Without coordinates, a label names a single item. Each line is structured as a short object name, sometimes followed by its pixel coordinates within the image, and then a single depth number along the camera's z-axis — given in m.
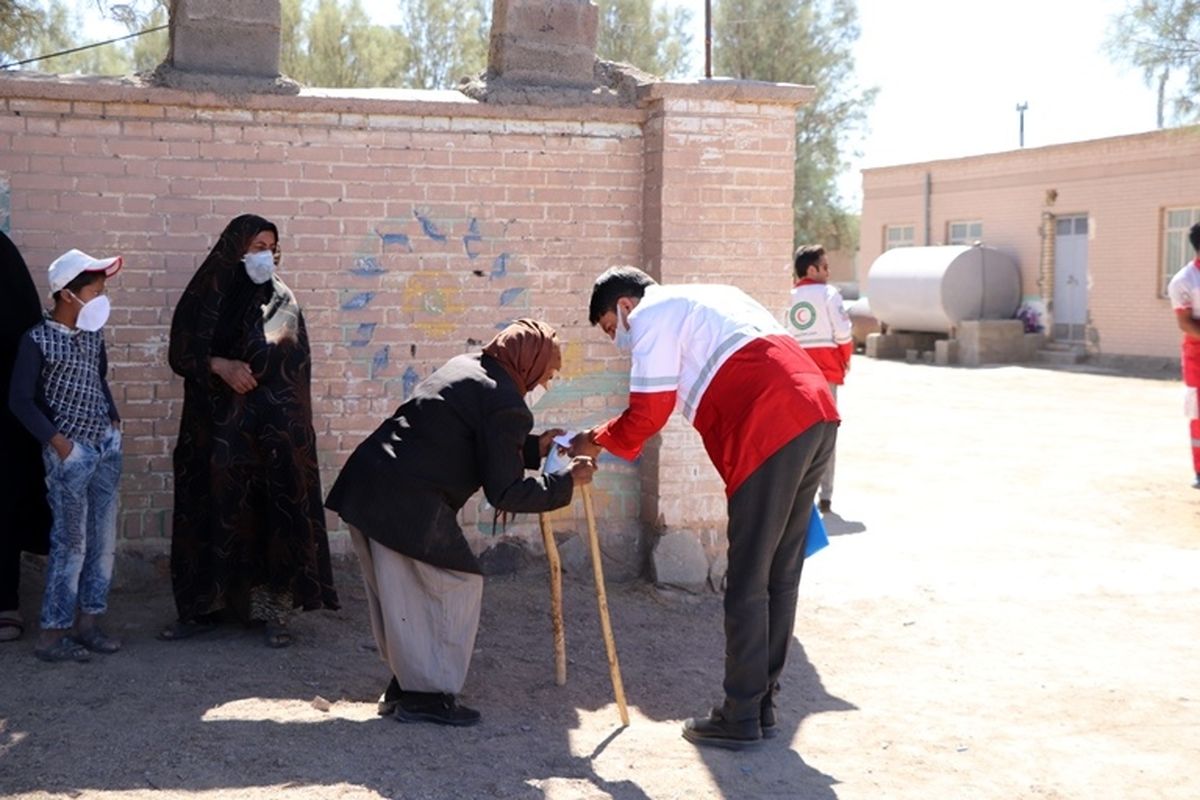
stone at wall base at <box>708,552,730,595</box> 6.63
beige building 21.95
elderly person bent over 4.48
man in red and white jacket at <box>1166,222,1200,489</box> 9.49
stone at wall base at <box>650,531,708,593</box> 6.56
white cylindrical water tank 23.69
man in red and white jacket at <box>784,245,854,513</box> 8.38
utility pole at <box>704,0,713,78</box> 14.83
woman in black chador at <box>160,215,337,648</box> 5.45
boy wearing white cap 5.12
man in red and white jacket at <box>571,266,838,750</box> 4.50
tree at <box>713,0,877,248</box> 32.34
